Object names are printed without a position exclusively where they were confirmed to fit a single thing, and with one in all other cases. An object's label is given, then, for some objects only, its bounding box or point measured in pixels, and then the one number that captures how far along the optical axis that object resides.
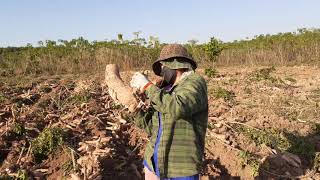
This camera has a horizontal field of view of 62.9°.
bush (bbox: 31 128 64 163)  3.08
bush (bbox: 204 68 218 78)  7.06
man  1.56
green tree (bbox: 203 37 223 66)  8.89
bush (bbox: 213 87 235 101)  4.88
